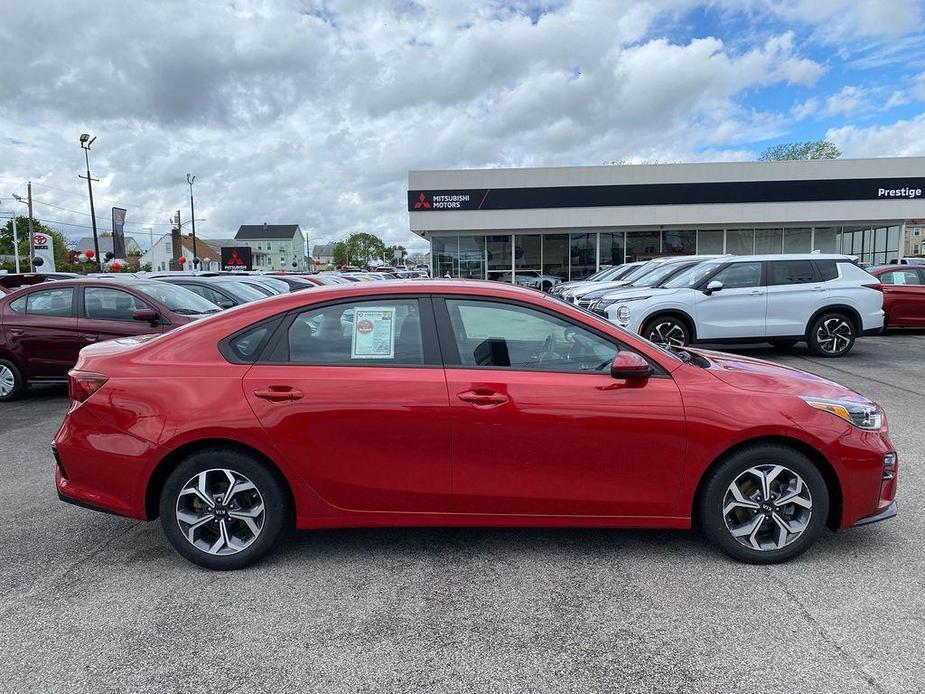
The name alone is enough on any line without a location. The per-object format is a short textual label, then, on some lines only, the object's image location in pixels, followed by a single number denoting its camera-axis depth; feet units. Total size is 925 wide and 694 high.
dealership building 87.66
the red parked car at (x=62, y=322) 27.30
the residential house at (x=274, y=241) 431.43
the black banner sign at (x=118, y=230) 114.62
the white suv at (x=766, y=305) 34.19
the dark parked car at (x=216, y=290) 35.81
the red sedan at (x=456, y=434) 11.01
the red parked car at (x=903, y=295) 45.27
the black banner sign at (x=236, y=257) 153.38
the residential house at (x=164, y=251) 332.60
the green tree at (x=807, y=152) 229.66
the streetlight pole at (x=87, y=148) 112.16
